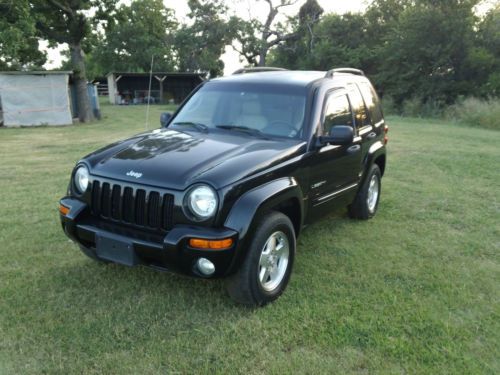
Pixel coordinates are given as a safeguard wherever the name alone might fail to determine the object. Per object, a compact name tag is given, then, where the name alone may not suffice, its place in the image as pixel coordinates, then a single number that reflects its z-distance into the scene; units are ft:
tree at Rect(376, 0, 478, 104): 85.92
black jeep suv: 9.97
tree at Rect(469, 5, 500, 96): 81.76
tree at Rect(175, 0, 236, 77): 128.77
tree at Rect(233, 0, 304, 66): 126.82
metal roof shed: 129.49
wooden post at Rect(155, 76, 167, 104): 127.05
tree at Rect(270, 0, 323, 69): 128.47
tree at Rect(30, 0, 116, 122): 63.21
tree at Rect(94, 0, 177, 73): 162.91
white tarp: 60.29
